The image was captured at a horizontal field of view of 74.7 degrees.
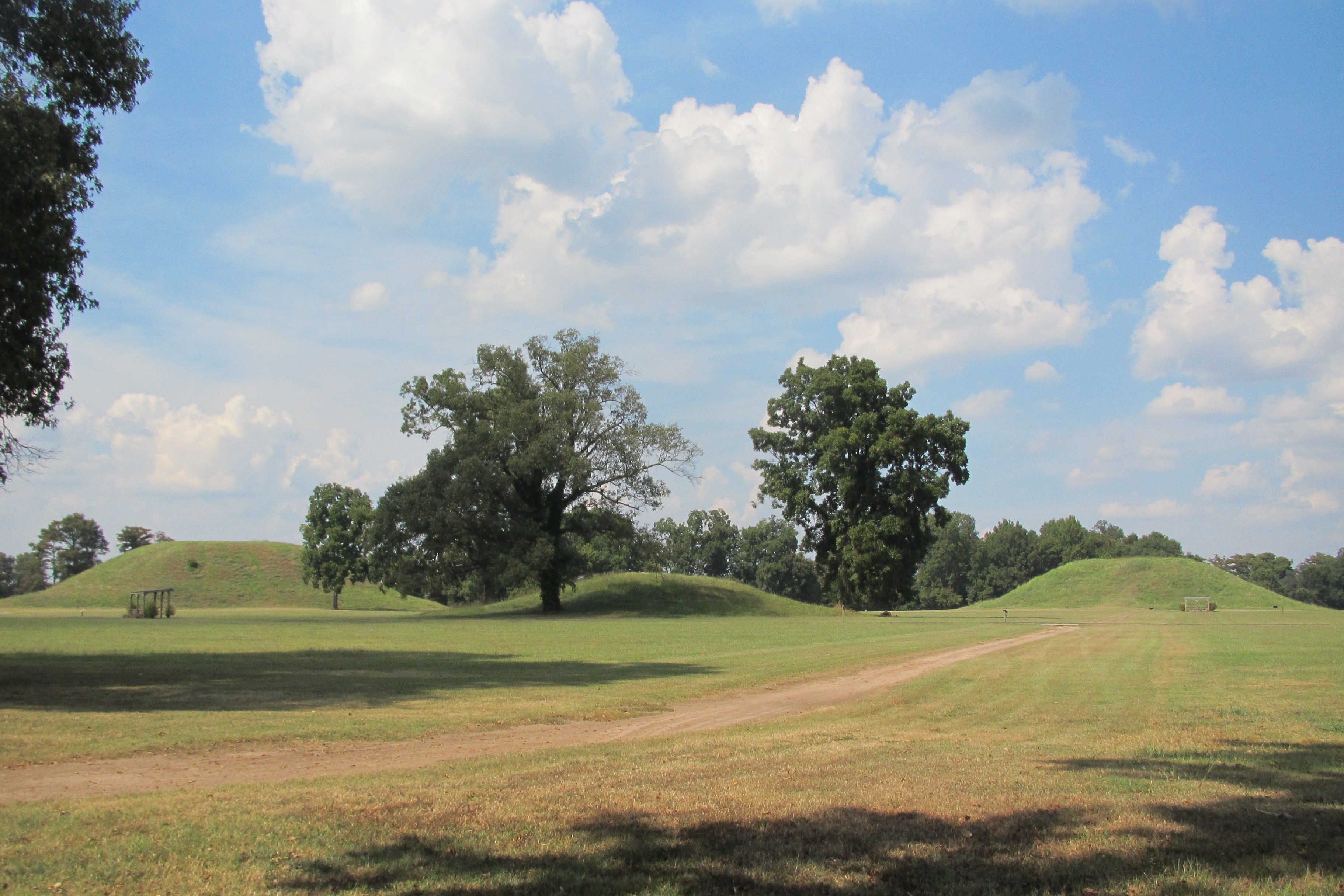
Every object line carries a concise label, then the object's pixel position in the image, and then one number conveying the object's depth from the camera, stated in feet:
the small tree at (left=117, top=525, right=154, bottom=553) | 441.27
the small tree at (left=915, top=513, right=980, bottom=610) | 538.88
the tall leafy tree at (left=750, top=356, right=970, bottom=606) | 210.59
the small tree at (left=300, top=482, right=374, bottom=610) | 305.53
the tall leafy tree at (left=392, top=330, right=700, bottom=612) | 180.34
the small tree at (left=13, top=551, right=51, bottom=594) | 459.32
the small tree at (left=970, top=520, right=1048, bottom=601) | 514.68
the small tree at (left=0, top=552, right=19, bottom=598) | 486.43
